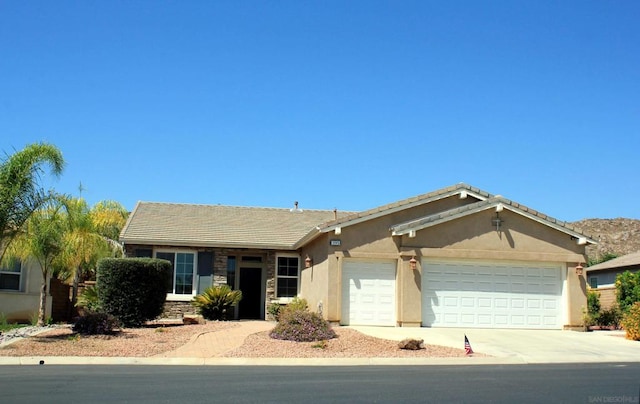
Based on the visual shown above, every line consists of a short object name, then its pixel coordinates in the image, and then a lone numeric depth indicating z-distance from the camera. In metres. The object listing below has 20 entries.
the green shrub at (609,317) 23.53
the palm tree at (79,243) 21.69
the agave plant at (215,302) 22.89
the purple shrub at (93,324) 16.88
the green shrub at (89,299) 21.48
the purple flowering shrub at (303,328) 16.80
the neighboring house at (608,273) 27.30
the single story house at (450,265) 20.48
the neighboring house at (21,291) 21.88
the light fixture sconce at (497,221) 21.28
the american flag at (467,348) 15.28
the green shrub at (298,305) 21.73
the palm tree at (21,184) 15.82
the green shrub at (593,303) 23.99
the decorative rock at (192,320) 21.47
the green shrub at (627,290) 22.30
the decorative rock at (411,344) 15.52
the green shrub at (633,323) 18.88
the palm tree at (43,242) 18.34
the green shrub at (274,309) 24.05
